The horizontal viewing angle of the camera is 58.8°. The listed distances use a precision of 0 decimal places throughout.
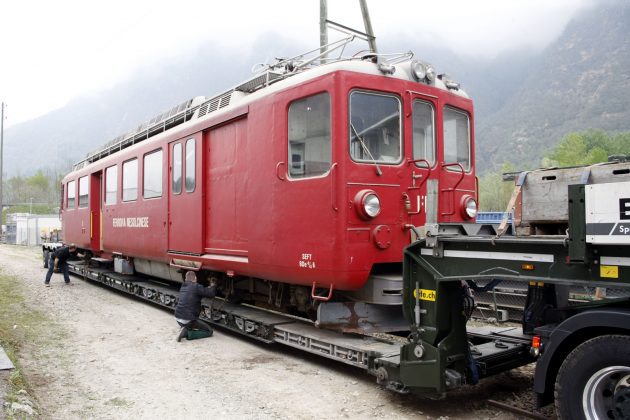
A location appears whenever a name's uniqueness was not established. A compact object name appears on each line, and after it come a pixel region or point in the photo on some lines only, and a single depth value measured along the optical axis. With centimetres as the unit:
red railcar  578
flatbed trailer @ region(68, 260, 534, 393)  510
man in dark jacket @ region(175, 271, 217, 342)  796
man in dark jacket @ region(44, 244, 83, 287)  1512
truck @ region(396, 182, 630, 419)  350
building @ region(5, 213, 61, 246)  4703
